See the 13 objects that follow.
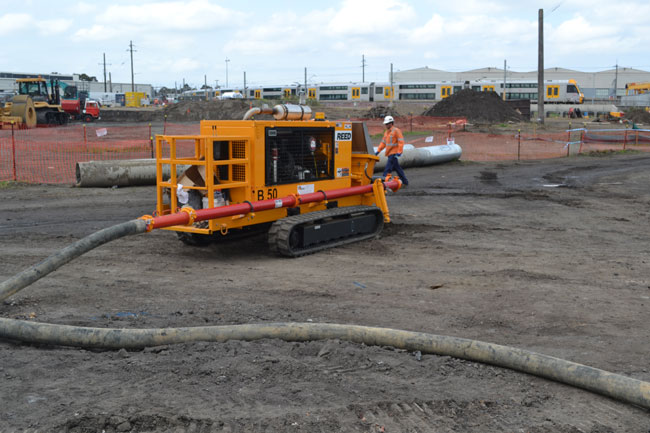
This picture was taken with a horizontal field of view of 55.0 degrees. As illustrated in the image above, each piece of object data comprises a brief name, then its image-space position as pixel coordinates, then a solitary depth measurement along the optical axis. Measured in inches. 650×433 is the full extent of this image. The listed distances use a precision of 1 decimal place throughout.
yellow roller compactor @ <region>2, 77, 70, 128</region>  1577.3
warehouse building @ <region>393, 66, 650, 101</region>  4119.1
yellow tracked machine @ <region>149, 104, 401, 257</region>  351.3
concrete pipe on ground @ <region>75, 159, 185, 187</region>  640.4
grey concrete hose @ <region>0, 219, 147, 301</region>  238.4
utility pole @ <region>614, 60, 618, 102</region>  3875.5
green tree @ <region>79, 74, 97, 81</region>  5168.3
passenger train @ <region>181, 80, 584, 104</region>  2716.5
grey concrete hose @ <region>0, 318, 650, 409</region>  191.3
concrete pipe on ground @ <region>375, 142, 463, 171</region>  847.3
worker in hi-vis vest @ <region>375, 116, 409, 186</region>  564.1
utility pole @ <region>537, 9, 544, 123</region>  1483.8
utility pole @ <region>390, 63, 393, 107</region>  2831.7
